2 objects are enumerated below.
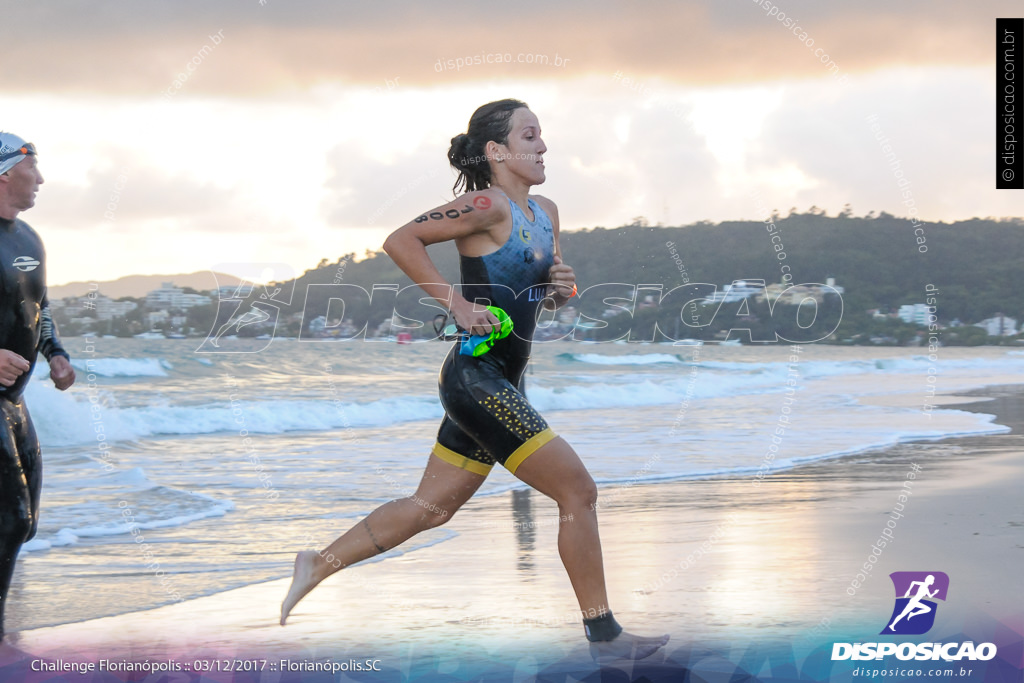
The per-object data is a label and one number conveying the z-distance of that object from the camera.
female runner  7.18
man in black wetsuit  7.41
